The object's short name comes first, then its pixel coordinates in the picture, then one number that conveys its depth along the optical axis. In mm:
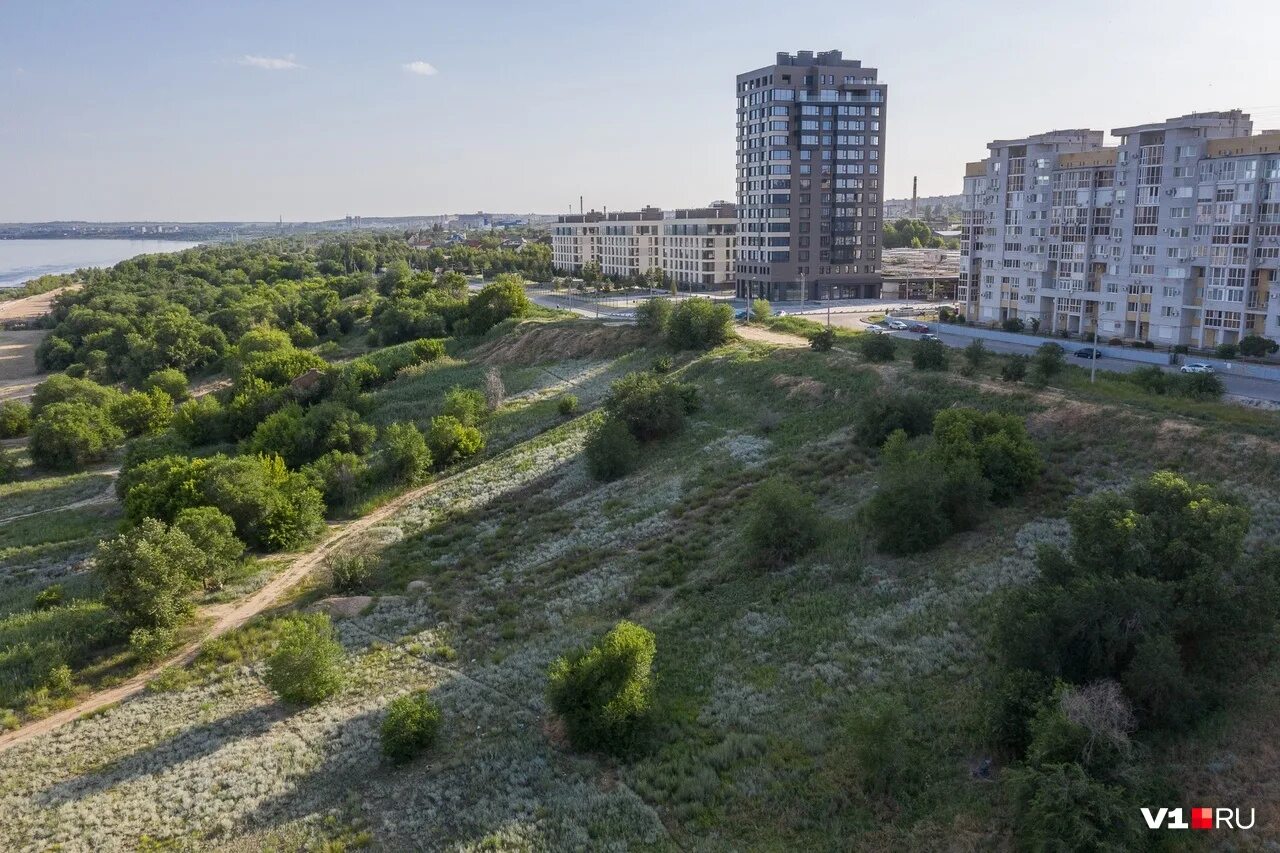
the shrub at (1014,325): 74875
